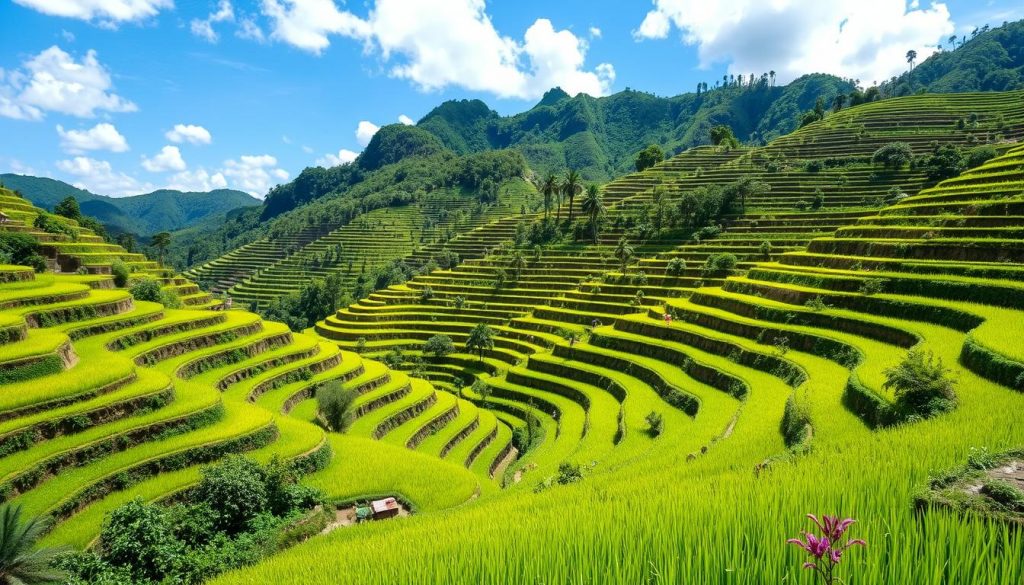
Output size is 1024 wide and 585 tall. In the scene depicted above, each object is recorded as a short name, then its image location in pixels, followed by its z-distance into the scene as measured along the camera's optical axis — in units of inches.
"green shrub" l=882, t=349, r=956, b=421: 534.0
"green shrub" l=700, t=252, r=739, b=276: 1905.8
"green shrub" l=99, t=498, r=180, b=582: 503.5
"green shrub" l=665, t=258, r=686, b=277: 2070.6
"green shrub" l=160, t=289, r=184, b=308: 1726.1
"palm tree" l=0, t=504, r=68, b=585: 448.1
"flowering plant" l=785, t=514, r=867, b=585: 114.8
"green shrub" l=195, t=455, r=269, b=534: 610.9
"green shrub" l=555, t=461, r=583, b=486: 665.0
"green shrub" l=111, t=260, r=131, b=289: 1788.9
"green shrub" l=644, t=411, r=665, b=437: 954.2
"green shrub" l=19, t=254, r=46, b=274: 1614.2
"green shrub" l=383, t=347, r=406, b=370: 1973.4
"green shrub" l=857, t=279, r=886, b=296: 1045.8
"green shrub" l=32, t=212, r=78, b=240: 2063.2
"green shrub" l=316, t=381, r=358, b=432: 1023.0
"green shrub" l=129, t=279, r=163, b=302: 1598.2
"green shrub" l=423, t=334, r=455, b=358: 1959.9
